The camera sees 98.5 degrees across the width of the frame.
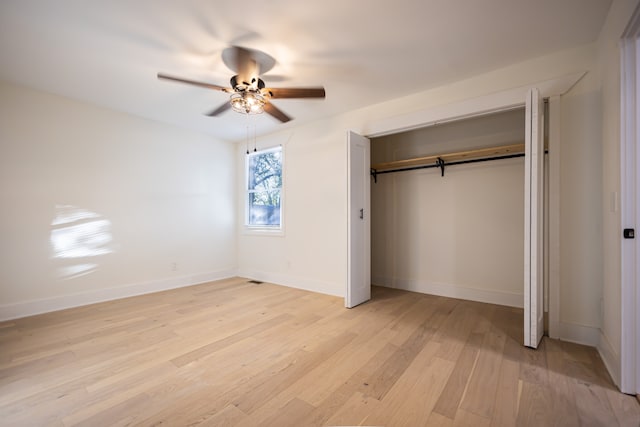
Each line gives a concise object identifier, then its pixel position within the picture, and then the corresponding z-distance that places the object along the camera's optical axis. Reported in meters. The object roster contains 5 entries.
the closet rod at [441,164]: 3.33
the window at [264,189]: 4.83
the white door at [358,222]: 3.32
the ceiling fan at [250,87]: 2.38
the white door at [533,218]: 2.20
